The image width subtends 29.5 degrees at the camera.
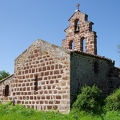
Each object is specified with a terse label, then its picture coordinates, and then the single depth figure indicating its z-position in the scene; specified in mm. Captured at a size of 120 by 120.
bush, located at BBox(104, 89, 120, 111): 12211
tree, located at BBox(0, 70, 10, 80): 41616
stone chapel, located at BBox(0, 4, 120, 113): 13008
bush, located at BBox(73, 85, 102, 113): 11891
